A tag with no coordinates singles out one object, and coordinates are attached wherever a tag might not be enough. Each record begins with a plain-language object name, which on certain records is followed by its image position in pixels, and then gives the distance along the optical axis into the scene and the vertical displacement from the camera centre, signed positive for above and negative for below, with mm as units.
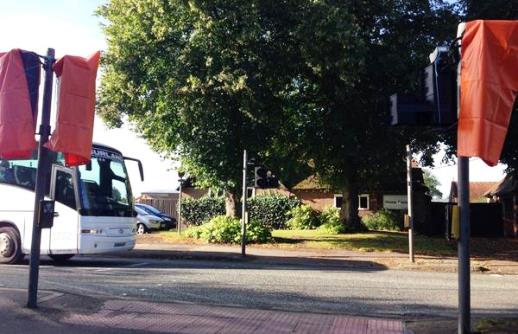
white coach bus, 14016 +307
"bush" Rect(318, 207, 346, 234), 27266 +136
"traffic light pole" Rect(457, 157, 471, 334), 6863 -270
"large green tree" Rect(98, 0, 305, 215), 19172 +5066
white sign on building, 19694 +766
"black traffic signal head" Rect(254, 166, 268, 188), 18734 +1447
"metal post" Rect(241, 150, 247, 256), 18241 +285
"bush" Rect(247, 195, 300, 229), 35781 +783
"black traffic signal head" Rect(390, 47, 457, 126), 7125 +1549
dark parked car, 34156 +324
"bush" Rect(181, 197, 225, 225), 36625 +777
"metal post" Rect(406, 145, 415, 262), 17641 +857
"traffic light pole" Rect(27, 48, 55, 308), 8055 +629
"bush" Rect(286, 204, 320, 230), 33500 +242
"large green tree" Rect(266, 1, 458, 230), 18266 +5116
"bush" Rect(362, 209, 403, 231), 33125 +159
